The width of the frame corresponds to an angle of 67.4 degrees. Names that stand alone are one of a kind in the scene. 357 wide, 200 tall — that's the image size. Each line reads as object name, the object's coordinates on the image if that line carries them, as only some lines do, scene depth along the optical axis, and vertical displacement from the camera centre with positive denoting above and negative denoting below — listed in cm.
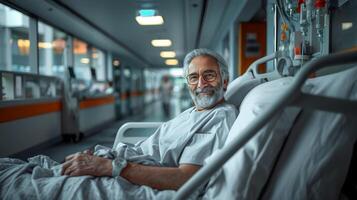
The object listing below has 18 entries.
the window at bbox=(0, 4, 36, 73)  398 +77
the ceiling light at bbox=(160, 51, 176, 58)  827 +110
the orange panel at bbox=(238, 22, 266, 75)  451 +77
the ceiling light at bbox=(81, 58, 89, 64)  721 +75
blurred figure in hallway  937 -19
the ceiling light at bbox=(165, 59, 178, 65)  1040 +107
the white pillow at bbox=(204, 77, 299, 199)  96 -28
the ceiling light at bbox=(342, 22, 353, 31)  167 +39
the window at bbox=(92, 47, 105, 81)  800 +76
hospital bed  96 -26
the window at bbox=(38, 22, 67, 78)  554 +82
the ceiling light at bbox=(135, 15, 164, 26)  442 +116
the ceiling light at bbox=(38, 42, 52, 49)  561 +94
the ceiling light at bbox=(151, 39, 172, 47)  643 +112
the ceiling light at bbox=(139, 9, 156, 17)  410 +118
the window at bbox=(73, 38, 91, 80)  678 +76
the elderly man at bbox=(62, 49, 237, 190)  126 -29
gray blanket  114 -43
